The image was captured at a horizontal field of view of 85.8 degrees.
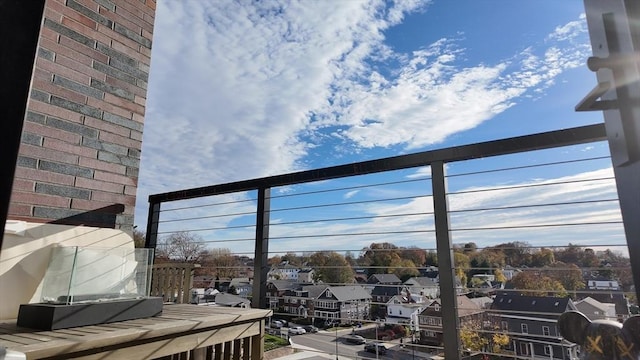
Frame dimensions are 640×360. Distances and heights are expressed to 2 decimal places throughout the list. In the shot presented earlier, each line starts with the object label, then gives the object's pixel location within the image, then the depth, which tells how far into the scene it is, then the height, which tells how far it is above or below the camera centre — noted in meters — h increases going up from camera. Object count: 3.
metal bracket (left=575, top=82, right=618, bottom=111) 0.70 +0.32
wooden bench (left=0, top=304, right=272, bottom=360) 1.04 -0.30
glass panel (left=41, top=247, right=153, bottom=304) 1.39 -0.09
